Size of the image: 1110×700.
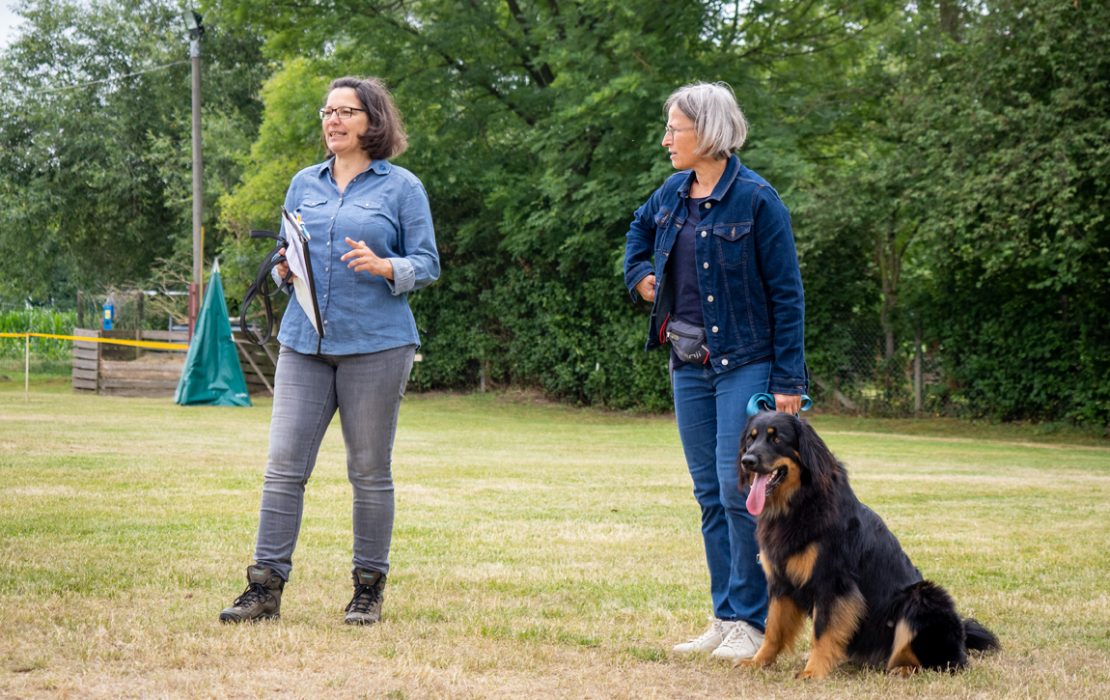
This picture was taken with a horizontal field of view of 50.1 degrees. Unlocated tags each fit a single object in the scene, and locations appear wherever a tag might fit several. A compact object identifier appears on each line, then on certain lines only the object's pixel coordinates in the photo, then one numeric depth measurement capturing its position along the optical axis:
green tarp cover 21.03
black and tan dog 4.08
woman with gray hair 4.37
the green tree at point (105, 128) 34.78
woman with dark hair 4.84
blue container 30.96
